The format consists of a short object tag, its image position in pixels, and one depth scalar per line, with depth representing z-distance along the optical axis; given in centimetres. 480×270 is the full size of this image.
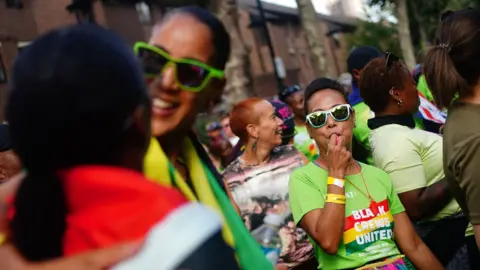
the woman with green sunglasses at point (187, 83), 178
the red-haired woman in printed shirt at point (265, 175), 372
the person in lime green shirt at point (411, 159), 325
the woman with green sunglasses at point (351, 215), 287
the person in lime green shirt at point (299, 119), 524
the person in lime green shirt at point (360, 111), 389
